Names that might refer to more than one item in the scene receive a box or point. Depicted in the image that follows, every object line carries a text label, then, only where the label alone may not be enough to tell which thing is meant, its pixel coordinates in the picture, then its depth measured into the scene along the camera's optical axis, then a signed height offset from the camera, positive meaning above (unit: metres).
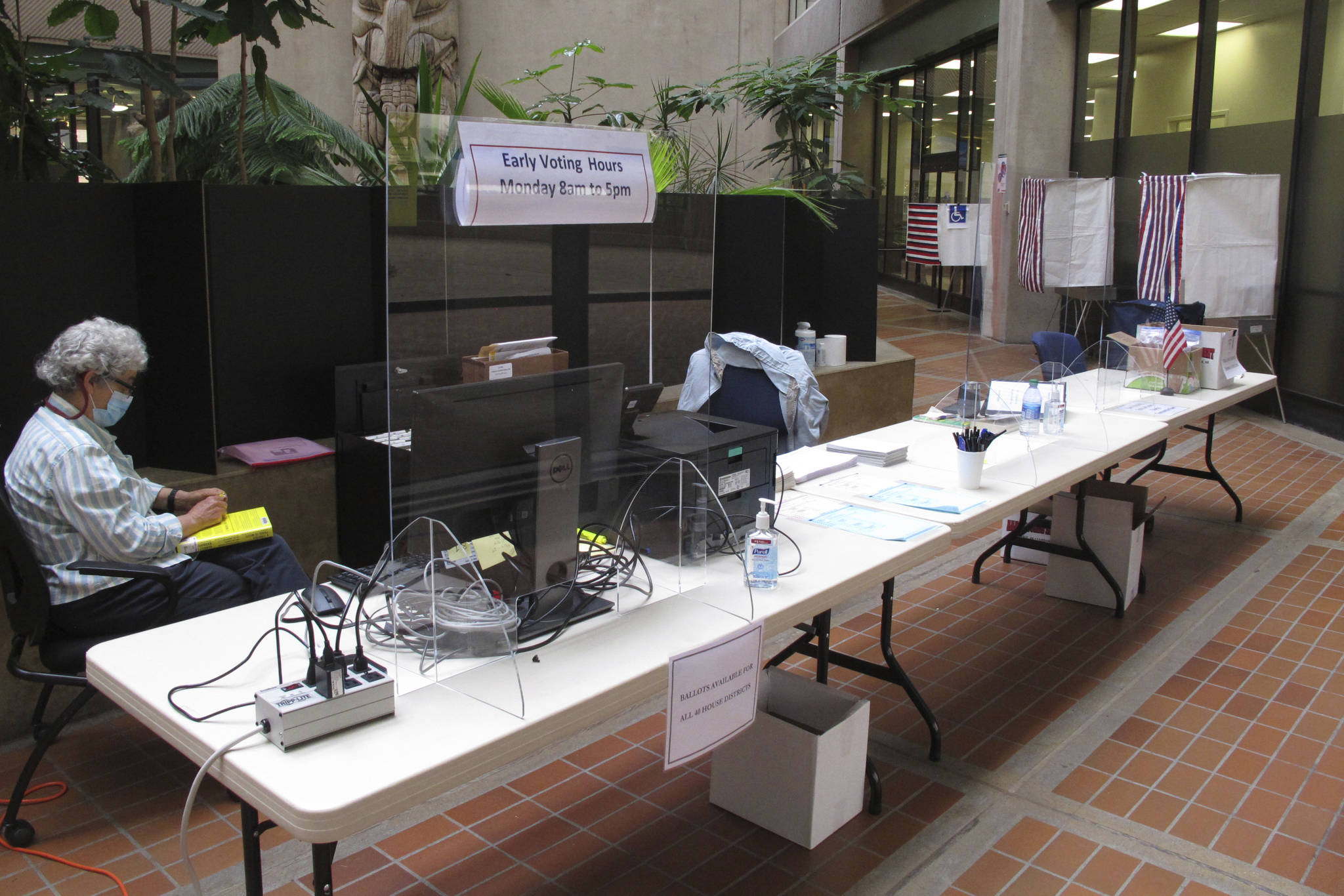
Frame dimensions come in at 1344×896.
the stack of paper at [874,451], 3.40 -0.57
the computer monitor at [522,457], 1.82 -0.34
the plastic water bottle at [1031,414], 3.79 -0.49
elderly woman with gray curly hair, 2.59 -0.59
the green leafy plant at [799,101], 6.96 +1.13
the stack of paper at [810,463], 3.21 -0.60
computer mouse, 2.08 -0.66
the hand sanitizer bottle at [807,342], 6.11 -0.40
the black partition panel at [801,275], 6.06 -0.02
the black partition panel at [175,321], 3.66 -0.20
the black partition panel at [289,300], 3.86 -0.13
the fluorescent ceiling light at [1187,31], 8.42 +1.96
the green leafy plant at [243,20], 3.59 +0.84
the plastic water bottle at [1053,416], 3.91 -0.52
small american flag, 4.73 -0.30
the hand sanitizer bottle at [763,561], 2.25 -0.61
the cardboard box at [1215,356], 4.84 -0.36
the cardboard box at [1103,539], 4.20 -1.04
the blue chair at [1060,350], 4.43 -0.31
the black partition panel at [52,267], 3.39 -0.01
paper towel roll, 6.22 -0.46
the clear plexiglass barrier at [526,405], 1.80 -0.25
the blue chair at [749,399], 4.27 -0.52
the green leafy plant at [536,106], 4.27 +0.73
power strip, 1.60 -0.67
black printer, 2.21 -0.45
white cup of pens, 3.11 -0.53
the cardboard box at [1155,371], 4.75 -0.42
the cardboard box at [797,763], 2.57 -1.20
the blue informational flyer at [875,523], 2.65 -0.64
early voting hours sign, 1.81 +0.17
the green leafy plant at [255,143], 5.73 +0.68
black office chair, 2.50 -0.90
